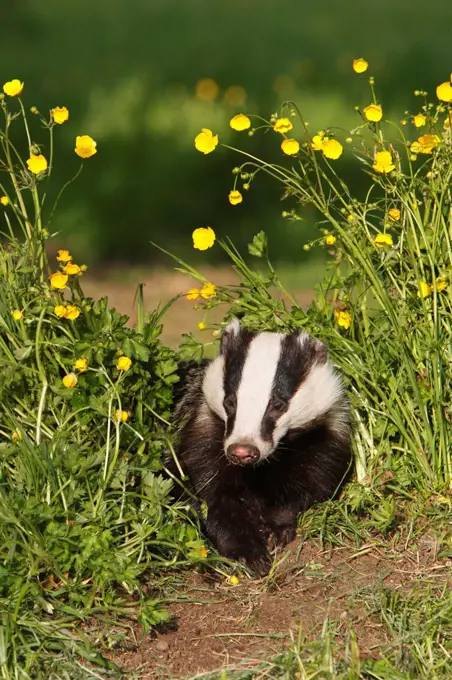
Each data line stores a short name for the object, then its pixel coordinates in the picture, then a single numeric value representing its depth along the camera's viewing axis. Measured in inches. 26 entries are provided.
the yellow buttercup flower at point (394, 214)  356.5
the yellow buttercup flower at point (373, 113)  340.2
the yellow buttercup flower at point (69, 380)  323.6
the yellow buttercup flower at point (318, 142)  350.3
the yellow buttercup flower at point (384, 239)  344.5
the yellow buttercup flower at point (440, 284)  348.2
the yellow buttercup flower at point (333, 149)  349.4
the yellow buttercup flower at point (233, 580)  327.3
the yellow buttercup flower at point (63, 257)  337.8
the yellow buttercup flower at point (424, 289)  345.7
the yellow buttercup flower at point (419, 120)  350.2
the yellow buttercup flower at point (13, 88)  330.6
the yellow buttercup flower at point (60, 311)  328.2
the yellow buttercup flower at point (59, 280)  330.3
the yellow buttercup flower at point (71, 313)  330.3
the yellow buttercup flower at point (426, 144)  354.9
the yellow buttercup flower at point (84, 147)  339.3
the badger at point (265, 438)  348.8
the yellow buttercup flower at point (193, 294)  364.2
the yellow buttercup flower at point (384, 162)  345.4
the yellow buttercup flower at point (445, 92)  341.7
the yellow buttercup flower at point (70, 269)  331.6
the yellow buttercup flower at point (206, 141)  351.3
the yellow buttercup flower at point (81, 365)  321.7
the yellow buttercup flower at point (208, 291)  365.4
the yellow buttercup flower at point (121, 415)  319.3
